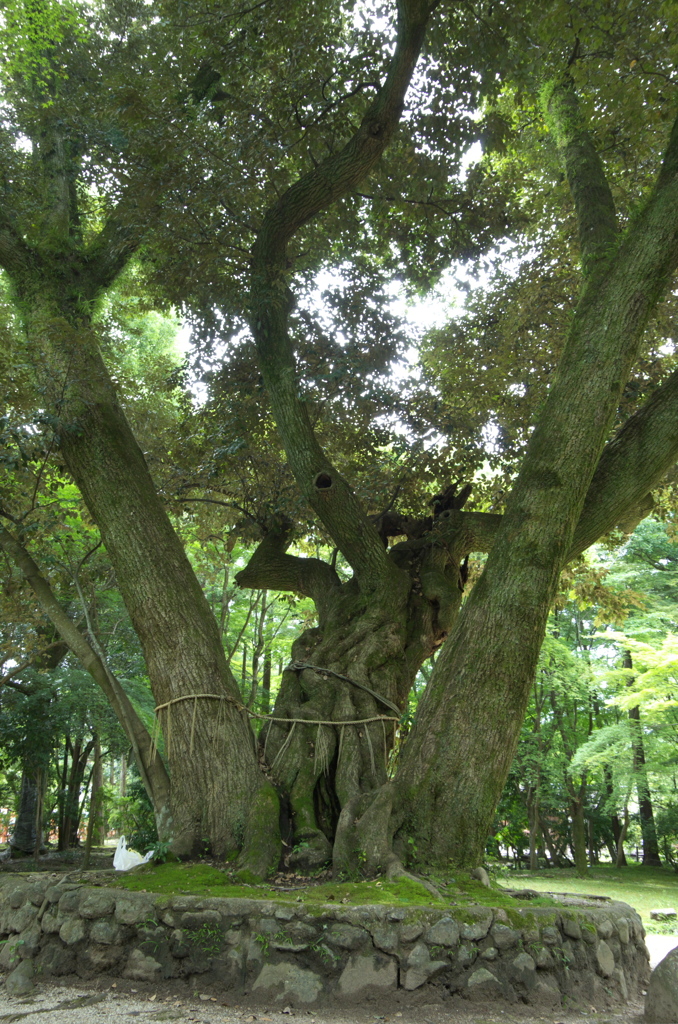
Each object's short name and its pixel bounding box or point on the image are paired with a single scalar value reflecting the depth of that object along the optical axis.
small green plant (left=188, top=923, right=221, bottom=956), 3.55
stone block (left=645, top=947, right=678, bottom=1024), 3.38
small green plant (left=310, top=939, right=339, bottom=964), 3.43
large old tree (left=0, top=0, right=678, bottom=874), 4.66
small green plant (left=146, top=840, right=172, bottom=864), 4.43
